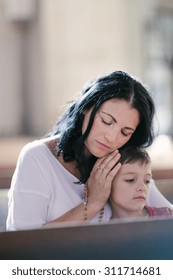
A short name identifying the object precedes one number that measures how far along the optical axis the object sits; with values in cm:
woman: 205
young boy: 213
